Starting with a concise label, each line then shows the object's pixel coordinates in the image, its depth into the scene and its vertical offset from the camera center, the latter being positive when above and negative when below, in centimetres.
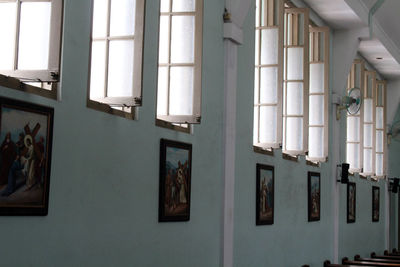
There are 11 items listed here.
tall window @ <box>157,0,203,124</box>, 788 +165
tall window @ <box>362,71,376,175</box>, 1842 +224
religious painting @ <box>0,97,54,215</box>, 515 +32
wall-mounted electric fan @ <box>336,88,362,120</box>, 1463 +222
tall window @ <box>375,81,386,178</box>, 1931 +196
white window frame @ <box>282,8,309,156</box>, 1199 +250
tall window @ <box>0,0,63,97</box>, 534 +126
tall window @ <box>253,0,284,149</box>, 1094 +194
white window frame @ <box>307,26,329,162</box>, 1379 +301
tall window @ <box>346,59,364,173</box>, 1705 +187
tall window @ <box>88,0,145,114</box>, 661 +144
